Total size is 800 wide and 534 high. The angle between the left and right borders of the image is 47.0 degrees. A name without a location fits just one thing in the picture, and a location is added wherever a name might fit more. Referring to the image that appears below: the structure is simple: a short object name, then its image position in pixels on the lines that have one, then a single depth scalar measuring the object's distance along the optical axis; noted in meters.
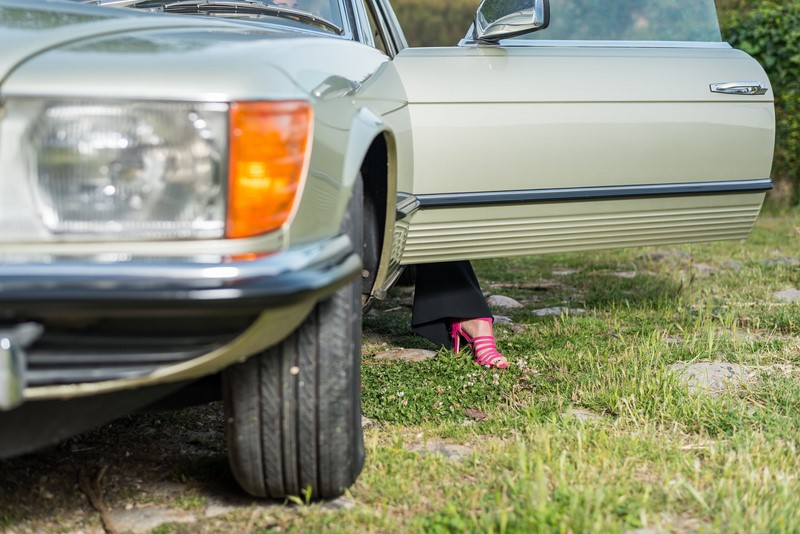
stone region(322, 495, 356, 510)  2.12
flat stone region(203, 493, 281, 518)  2.13
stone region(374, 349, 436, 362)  3.62
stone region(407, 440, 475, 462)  2.45
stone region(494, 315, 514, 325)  4.18
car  1.59
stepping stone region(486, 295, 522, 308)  4.63
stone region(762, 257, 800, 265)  5.55
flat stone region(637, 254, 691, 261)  6.05
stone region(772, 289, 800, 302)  4.45
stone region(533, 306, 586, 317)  4.31
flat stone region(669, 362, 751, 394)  2.92
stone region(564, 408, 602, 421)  2.68
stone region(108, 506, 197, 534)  2.06
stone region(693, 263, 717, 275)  5.47
